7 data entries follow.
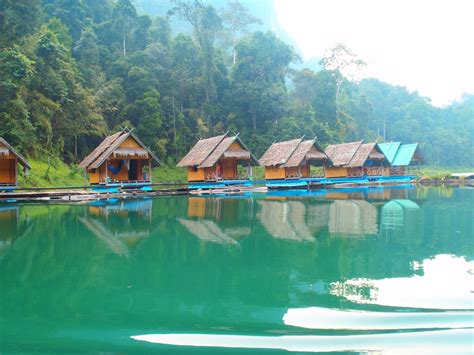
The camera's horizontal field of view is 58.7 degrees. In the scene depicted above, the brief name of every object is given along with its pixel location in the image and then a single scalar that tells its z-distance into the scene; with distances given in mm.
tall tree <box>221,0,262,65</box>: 55094
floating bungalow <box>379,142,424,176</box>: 33875
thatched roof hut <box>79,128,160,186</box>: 21234
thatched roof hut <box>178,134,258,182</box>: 24297
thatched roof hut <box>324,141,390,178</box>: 30812
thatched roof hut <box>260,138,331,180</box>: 26422
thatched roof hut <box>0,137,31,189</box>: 18938
